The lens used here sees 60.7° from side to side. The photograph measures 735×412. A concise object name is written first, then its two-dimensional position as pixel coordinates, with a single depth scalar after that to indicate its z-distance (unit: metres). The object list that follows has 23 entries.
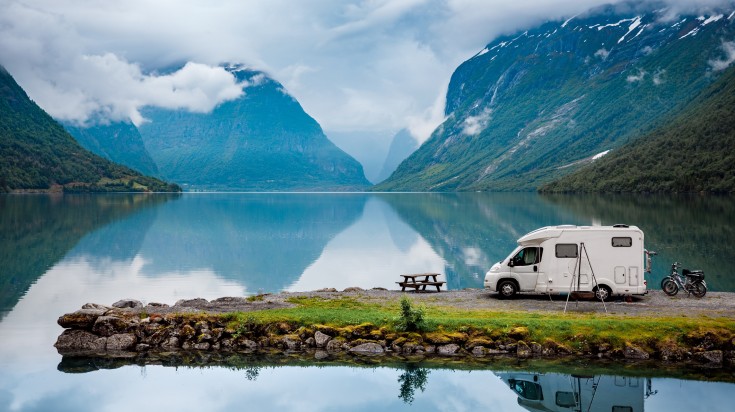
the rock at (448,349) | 24.00
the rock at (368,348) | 24.55
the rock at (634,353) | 22.70
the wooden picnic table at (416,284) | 35.75
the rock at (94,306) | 28.30
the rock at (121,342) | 25.44
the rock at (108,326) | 26.19
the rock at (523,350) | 23.41
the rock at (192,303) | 31.20
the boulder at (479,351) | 23.73
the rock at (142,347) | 25.39
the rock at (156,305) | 31.26
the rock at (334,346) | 24.84
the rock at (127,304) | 31.21
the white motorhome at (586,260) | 29.42
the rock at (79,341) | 25.66
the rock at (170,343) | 25.47
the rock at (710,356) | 22.17
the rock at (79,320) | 26.17
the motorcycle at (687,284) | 30.94
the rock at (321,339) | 25.16
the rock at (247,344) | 25.20
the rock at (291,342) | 25.10
